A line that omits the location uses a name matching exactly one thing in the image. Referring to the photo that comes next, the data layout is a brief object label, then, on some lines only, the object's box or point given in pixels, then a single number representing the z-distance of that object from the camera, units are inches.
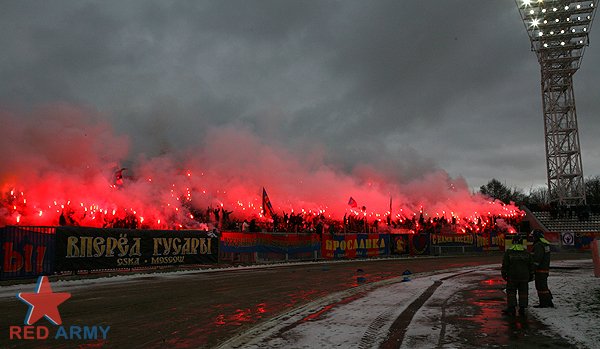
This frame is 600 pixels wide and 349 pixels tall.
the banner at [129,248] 680.4
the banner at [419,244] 1429.6
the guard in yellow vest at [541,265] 353.4
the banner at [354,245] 1187.3
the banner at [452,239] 1485.0
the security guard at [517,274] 332.8
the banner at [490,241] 1614.2
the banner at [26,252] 585.9
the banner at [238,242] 968.3
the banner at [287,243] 1038.4
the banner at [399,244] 1394.7
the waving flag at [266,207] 1209.0
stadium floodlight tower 2228.1
